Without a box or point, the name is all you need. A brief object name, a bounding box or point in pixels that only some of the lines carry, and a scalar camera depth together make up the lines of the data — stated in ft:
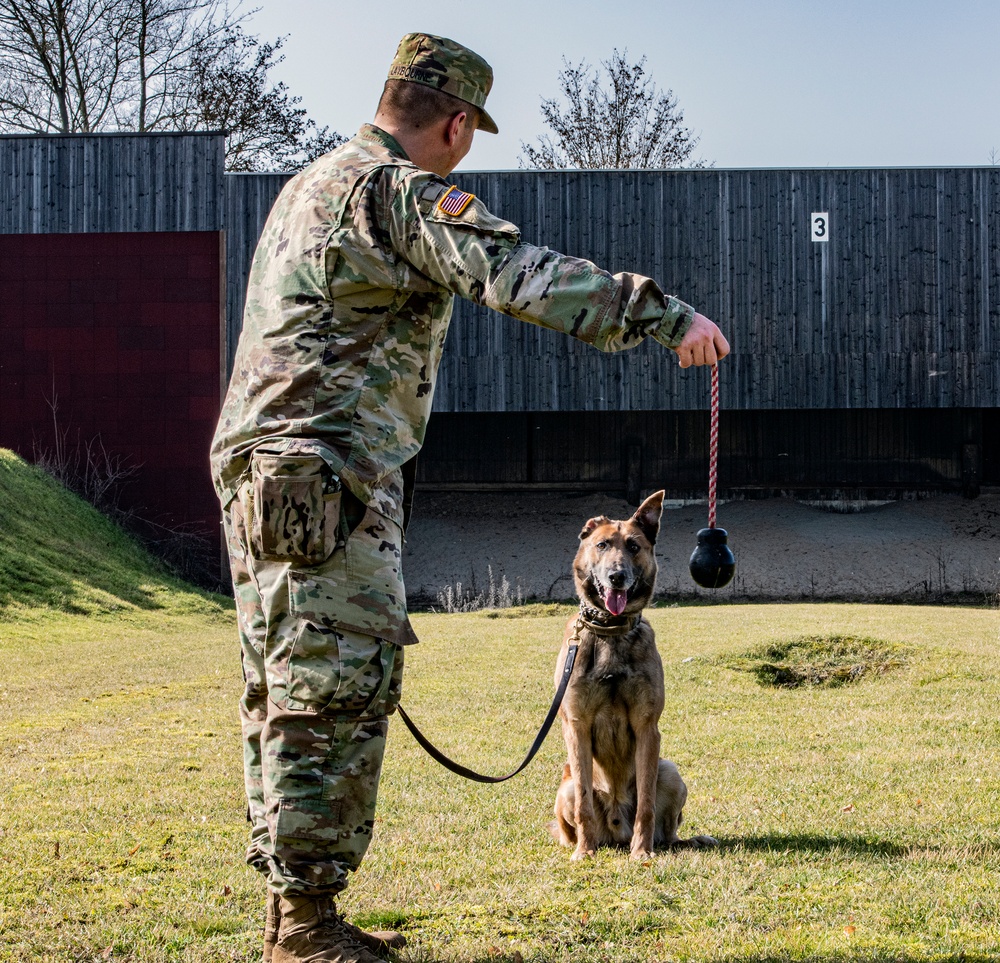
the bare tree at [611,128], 113.39
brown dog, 15.67
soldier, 9.43
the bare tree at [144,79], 94.07
